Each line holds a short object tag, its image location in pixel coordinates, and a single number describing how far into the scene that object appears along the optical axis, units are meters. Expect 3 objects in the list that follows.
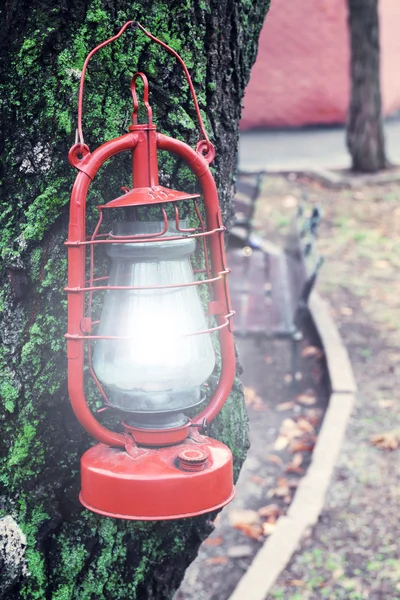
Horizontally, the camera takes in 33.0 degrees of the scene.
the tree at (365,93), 9.12
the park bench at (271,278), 4.55
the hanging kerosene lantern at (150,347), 1.28
